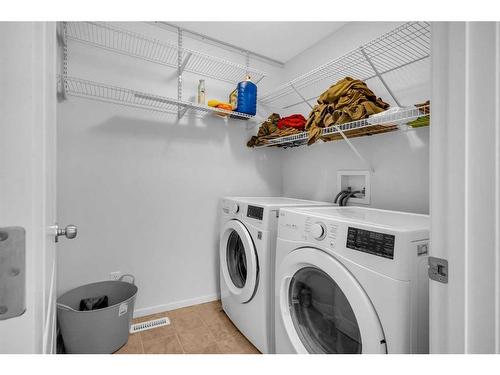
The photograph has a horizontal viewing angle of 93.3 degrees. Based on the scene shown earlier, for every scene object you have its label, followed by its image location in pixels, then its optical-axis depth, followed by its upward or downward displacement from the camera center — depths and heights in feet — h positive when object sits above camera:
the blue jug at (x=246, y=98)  6.48 +2.45
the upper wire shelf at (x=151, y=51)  5.22 +3.46
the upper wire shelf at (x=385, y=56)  4.30 +2.79
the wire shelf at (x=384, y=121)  3.66 +1.17
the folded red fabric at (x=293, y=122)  6.27 +1.74
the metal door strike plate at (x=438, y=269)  1.60 -0.58
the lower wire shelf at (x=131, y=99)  5.15 +2.10
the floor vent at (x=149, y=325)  5.58 -3.38
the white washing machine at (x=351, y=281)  2.51 -1.18
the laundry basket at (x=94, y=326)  4.50 -2.75
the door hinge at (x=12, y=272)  1.00 -0.38
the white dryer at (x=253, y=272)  4.62 -1.83
